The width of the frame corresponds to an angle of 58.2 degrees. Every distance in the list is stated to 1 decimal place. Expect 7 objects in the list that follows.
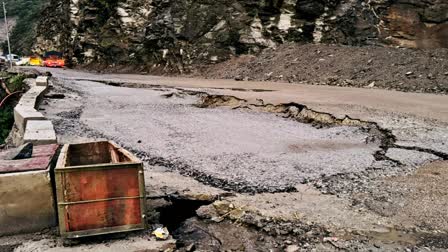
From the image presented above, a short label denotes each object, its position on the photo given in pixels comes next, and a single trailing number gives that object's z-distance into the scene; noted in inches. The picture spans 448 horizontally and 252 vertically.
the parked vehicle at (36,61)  1519.4
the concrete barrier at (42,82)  541.3
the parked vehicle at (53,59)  1440.7
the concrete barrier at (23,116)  285.7
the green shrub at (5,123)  435.5
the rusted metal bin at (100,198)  132.0
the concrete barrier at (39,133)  210.2
